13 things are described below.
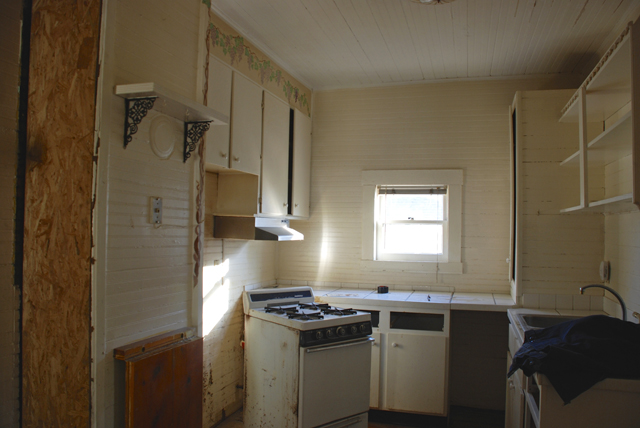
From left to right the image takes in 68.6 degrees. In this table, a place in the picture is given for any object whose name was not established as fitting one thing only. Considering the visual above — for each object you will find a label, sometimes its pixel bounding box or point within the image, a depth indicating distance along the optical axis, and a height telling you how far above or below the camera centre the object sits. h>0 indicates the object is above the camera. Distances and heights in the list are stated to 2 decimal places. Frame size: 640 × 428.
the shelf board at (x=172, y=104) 1.84 +0.54
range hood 3.41 +0.00
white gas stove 3.01 -0.92
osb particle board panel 1.84 +0.04
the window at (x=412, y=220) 4.29 +0.12
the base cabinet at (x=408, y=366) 3.66 -1.05
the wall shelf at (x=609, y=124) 1.93 +0.54
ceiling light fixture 2.77 +1.38
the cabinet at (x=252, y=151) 3.09 +0.59
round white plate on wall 2.13 +0.43
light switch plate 2.12 +0.08
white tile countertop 3.64 -0.54
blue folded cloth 1.85 -0.48
